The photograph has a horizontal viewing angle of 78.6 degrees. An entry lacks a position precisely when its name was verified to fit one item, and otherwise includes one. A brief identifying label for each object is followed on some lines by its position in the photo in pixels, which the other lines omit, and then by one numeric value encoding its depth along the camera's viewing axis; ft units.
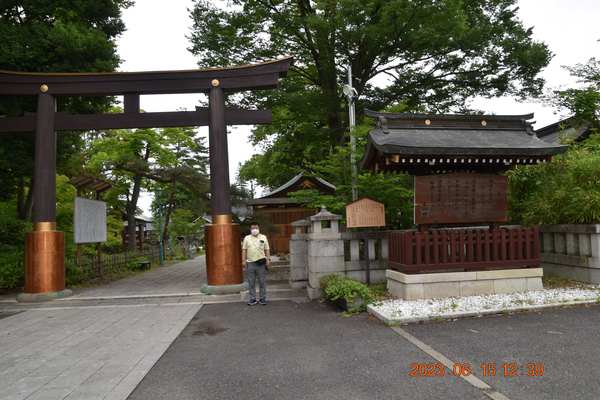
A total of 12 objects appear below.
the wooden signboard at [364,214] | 29.78
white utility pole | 35.86
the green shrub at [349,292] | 25.40
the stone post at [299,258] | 34.24
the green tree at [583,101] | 44.09
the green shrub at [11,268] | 36.50
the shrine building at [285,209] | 64.59
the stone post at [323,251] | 30.22
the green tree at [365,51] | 45.93
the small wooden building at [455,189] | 27.07
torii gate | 33.76
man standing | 28.99
